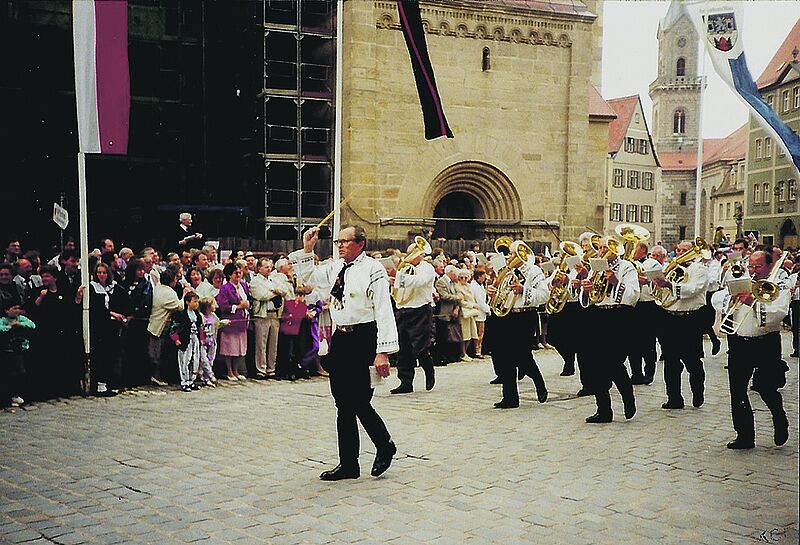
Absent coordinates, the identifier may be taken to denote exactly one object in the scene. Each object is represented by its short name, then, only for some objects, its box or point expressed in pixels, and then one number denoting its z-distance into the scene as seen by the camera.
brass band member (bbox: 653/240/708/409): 9.93
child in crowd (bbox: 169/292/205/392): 11.38
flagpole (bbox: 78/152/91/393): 10.13
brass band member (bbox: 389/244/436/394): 11.54
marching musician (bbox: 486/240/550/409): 9.88
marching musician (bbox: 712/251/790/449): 7.57
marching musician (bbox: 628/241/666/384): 10.55
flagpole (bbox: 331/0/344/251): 9.30
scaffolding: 23.31
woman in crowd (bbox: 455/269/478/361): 14.81
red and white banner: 8.70
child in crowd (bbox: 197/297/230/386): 11.69
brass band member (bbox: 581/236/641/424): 9.09
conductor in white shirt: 6.70
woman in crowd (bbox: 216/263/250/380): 12.10
